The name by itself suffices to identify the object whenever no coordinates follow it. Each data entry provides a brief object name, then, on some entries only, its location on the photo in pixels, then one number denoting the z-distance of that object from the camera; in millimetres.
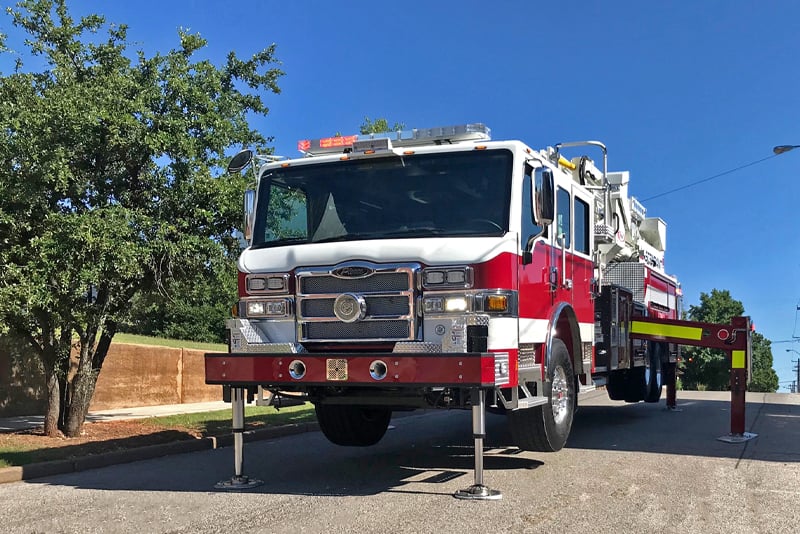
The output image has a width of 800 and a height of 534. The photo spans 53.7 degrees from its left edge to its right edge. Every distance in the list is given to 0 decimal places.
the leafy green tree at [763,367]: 64750
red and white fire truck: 6508
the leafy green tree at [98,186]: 9570
